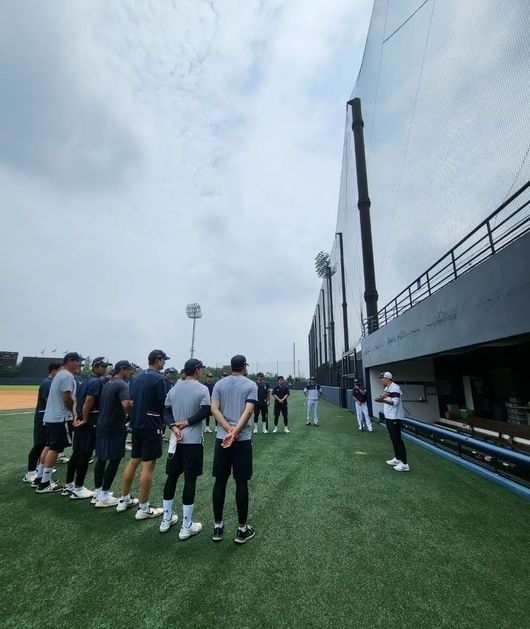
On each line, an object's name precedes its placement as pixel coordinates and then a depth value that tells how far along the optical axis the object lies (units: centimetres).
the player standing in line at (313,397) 1091
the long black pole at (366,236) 1488
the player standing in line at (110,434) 379
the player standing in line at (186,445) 311
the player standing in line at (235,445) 297
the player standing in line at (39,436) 474
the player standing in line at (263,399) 956
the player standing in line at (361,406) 996
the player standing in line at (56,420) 430
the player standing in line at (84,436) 410
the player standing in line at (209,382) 990
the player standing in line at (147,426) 345
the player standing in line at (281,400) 975
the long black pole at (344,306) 2250
